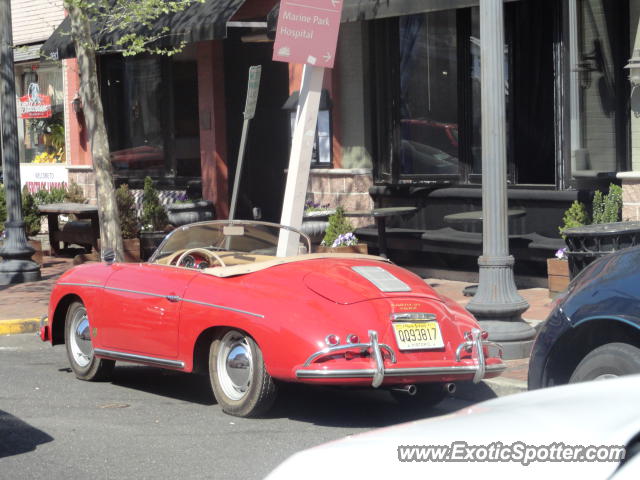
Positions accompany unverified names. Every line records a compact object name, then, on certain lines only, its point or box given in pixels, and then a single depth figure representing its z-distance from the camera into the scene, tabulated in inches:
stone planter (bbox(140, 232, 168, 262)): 644.1
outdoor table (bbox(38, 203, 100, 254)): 687.1
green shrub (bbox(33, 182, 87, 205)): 767.1
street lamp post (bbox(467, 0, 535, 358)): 335.0
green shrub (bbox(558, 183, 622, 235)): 453.4
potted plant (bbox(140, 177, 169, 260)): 652.1
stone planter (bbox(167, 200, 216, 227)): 684.7
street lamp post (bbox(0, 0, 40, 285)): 581.9
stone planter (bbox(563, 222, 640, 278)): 348.2
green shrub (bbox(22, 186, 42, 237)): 719.7
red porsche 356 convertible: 263.0
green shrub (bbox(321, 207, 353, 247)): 554.3
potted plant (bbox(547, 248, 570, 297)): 457.4
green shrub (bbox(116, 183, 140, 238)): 653.3
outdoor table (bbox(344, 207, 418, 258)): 488.7
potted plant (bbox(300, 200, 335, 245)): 582.8
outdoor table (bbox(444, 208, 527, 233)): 467.5
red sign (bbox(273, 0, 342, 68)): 390.6
